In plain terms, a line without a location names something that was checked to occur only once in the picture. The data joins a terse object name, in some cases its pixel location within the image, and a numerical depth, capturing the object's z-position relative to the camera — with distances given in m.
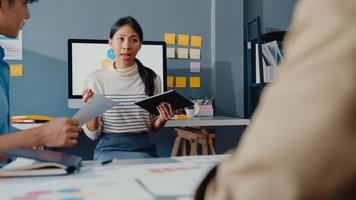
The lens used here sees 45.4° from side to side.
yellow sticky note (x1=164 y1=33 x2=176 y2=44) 3.28
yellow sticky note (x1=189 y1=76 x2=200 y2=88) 3.32
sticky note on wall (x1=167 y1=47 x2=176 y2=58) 3.28
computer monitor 2.67
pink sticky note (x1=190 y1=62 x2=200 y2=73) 3.33
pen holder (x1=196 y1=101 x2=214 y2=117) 3.11
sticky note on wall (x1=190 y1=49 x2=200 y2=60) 3.33
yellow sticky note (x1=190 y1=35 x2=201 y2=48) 3.33
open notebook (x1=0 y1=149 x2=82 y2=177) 1.02
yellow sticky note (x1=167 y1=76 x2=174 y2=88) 3.27
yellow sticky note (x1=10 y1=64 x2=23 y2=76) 3.02
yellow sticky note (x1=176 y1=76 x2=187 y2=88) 3.29
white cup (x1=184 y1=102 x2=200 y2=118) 2.88
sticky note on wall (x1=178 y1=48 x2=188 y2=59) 3.30
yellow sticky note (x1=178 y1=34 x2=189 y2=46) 3.30
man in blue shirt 1.19
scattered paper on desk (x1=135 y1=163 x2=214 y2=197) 0.84
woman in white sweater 2.05
